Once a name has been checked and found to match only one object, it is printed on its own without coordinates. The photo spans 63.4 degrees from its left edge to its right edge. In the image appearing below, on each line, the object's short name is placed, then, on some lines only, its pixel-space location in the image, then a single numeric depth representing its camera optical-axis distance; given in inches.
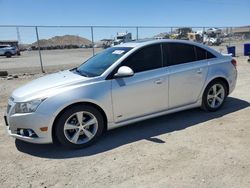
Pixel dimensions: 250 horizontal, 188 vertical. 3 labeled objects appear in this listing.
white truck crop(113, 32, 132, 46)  630.1
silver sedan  120.1
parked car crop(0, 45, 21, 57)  1043.3
